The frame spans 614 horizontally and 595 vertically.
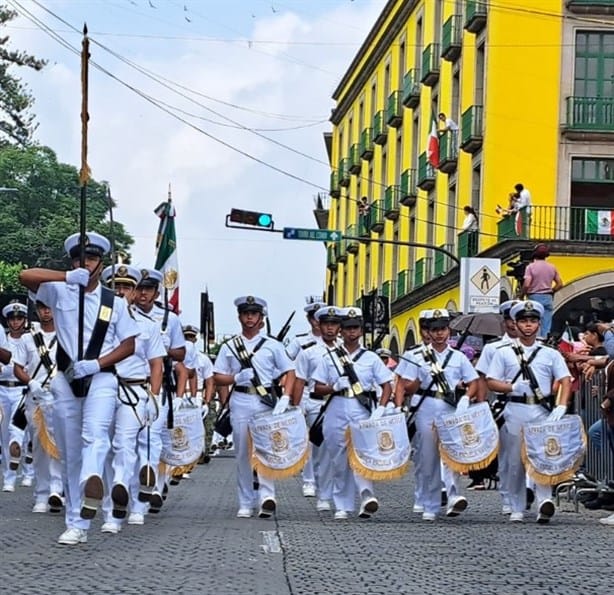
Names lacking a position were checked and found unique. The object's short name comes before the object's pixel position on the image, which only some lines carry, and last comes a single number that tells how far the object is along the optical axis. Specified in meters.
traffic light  33.22
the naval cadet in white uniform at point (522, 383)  14.25
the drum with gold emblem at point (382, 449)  14.39
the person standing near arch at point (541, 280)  22.31
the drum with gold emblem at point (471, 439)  14.45
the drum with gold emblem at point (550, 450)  14.05
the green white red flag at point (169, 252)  27.48
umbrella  22.75
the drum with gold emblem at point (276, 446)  14.21
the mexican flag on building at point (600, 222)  39.66
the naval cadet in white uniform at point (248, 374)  14.46
